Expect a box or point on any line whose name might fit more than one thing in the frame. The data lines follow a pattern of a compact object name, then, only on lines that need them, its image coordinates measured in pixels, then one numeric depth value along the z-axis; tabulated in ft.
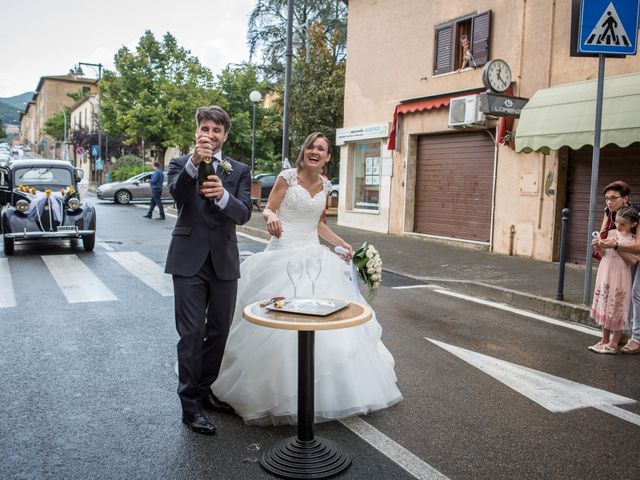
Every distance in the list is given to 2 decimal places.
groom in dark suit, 11.89
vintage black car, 35.83
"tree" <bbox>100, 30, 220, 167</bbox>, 121.70
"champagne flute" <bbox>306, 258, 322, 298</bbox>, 13.05
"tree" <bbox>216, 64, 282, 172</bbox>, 123.03
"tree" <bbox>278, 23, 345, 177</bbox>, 81.82
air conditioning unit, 40.96
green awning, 29.04
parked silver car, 89.30
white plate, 10.43
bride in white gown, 12.14
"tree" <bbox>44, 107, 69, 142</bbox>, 253.65
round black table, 10.09
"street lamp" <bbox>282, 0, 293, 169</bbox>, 52.08
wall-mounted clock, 37.70
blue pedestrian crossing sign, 22.24
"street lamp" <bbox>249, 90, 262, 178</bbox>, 71.10
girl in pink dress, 18.17
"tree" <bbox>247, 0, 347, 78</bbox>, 110.52
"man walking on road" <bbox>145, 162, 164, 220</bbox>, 62.63
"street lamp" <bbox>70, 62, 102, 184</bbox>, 135.44
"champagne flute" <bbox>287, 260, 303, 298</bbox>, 12.98
